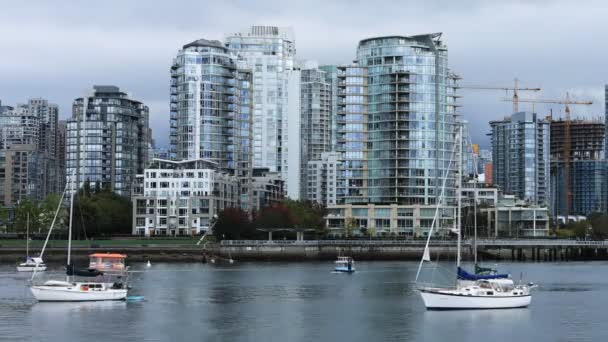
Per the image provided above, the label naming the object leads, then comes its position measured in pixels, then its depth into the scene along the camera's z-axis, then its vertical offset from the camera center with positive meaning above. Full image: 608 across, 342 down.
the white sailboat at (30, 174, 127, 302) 105.81 -6.91
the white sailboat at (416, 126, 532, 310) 97.69 -6.50
